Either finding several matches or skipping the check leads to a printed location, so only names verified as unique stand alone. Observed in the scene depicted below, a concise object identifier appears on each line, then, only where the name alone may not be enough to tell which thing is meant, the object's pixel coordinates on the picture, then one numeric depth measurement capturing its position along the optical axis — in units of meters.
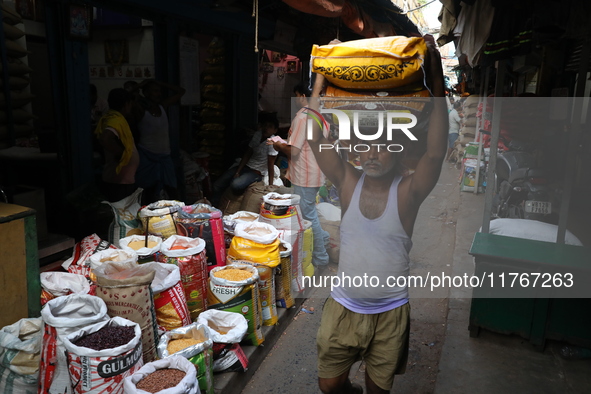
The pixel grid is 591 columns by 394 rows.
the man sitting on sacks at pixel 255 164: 6.14
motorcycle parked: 6.46
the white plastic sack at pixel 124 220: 4.10
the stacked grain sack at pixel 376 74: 2.08
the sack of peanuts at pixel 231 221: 4.52
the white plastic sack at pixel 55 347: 2.48
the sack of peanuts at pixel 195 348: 2.81
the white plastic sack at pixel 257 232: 3.97
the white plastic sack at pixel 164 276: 3.08
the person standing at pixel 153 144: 5.53
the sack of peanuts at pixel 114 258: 3.20
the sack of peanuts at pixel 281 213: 4.66
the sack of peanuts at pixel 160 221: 4.00
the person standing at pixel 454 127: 14.88
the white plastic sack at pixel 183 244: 3.47
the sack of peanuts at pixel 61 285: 3.10
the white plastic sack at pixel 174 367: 2.33
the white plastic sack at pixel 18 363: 2.65
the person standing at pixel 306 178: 5.25
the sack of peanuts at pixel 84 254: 3.54
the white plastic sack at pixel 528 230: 4.38
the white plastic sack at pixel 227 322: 3.26
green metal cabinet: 3.69
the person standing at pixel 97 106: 7.26
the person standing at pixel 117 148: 4.70
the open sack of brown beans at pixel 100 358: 2.31
